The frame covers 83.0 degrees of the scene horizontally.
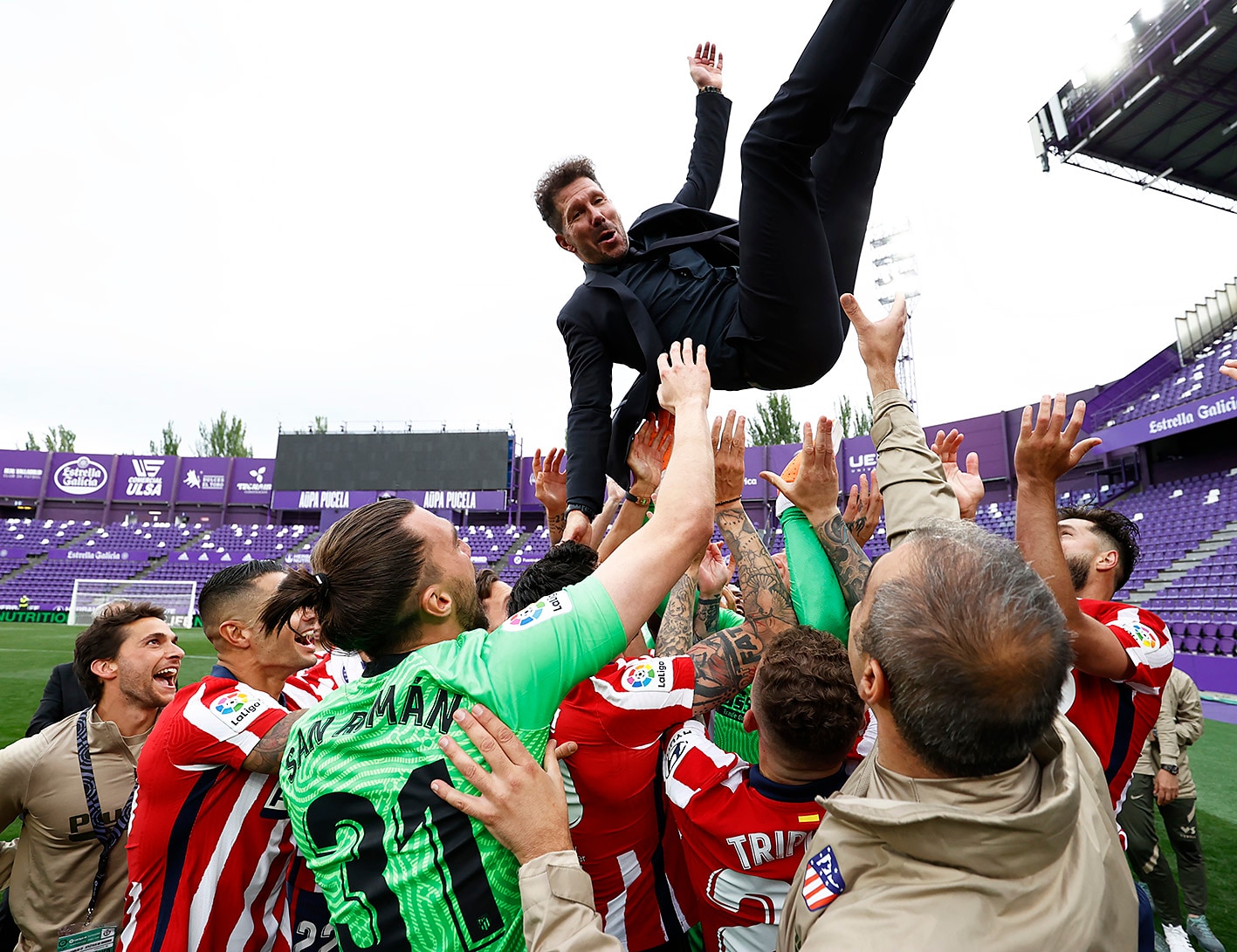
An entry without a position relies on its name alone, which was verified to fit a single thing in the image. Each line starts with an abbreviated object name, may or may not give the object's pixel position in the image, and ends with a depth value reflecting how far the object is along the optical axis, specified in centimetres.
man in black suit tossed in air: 211
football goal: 2486
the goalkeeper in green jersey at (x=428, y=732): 137
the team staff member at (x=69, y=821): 284
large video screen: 3017
